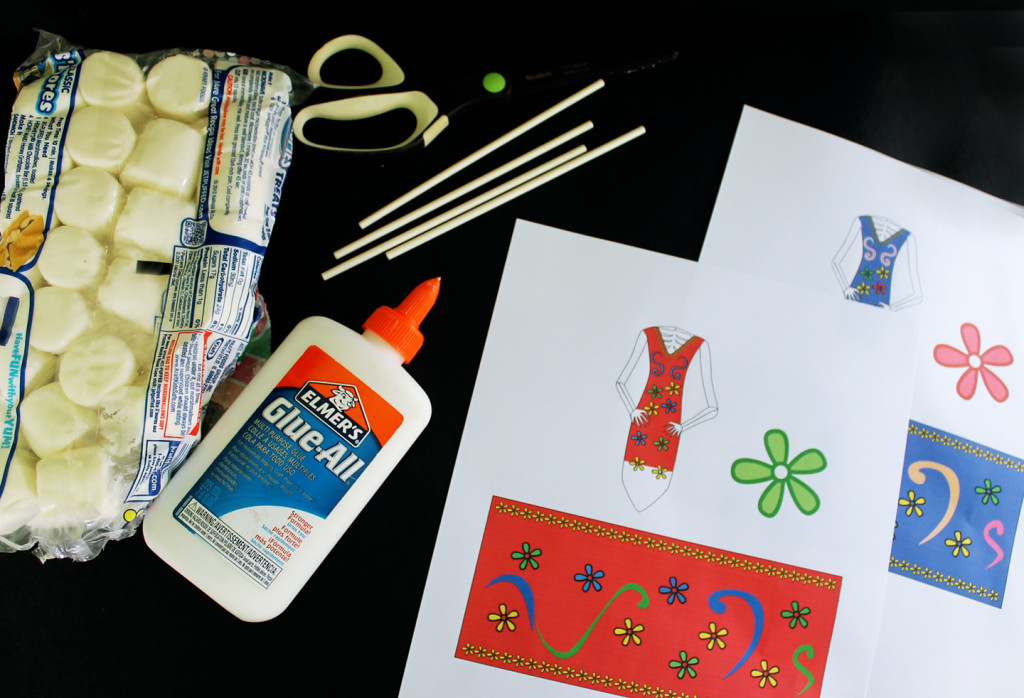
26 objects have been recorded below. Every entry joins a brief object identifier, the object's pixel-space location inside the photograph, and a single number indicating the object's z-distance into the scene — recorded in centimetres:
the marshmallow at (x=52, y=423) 44
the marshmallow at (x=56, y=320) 44
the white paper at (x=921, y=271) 59
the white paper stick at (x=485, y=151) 56
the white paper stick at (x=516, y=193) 56
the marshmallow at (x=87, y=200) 45
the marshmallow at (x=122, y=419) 44
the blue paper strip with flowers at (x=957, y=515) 59
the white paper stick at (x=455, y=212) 55
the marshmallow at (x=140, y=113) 48
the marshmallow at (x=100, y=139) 46
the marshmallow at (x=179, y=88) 48
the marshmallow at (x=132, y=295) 45
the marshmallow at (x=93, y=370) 44
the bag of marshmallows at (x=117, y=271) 44
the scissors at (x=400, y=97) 55
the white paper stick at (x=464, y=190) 56
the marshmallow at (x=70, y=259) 45
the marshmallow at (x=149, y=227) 46
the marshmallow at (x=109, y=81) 47
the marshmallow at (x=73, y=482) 43
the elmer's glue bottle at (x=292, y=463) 48
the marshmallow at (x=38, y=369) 44
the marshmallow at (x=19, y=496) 43
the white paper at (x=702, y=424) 56
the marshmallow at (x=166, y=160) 47
